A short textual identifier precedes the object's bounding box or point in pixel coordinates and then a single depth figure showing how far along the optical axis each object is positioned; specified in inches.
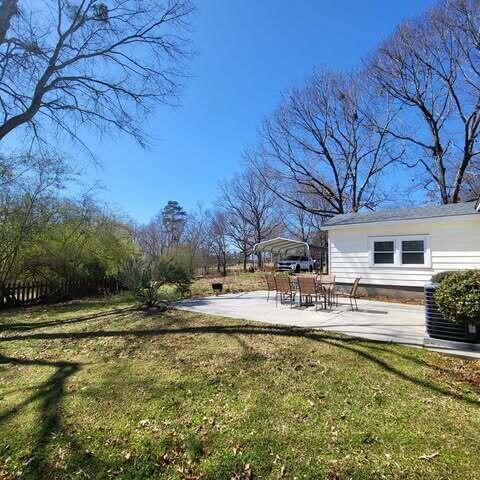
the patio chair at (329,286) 365.4
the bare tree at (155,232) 1513.3
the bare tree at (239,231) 1504.7
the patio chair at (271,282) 398.0
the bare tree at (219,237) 1553.9
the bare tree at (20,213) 460.4
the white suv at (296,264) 1082.1
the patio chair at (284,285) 363.5
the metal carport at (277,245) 820.3
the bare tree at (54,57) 331.6
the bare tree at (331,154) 796.0
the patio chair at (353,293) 341.7
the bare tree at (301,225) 1498.5
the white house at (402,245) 398.9
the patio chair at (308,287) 331.6
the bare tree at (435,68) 608.1
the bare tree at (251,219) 1428.4
